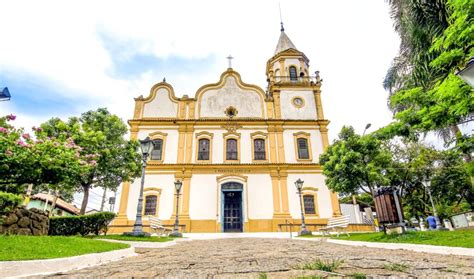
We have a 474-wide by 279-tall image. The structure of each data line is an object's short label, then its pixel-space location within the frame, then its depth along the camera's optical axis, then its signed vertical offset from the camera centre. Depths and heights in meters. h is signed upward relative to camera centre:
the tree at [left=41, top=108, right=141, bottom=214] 12.38 +4.09
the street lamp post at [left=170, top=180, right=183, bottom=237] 12.24 +0.04
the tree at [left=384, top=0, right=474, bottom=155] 5.83 +4.16
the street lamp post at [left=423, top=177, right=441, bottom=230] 15.19 +2.33
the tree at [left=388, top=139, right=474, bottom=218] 18.25 +3.45
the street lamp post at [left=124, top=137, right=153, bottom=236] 9.03 +1.05
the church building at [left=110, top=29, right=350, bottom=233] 16.62 +5.07
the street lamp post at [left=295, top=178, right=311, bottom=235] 12.66 -0.03
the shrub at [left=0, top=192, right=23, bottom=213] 5.78 +0.69
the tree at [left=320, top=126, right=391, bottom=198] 11.04 +2.68
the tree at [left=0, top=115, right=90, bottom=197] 6.43 +1.76
